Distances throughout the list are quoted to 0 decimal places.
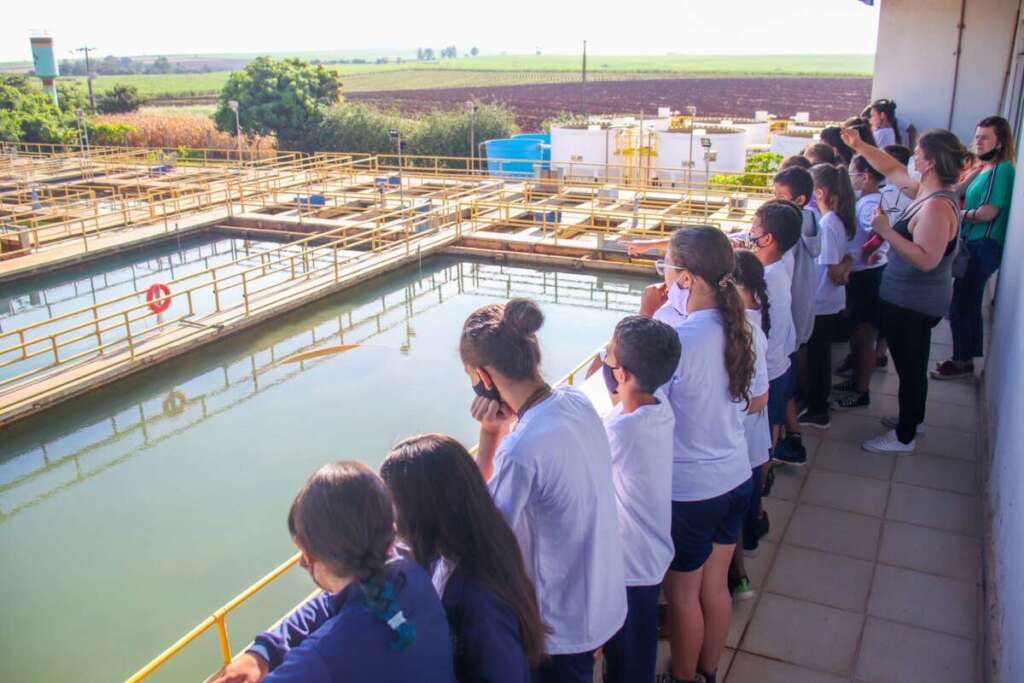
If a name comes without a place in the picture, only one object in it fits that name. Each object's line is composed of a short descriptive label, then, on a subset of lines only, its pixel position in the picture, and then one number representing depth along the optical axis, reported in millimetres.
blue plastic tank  25703
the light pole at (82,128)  33491
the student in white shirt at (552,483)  1803
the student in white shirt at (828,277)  4176
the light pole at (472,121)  26819
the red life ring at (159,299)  11164
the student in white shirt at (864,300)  4711
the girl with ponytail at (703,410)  2422
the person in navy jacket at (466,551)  1565
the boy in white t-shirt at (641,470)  2139
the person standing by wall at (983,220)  4801
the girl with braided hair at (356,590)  1393
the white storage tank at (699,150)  23047
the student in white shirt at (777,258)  3285
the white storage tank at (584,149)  24375
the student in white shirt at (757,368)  2754
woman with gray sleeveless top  3816
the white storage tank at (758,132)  29503
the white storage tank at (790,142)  21500
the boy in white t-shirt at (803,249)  3898
